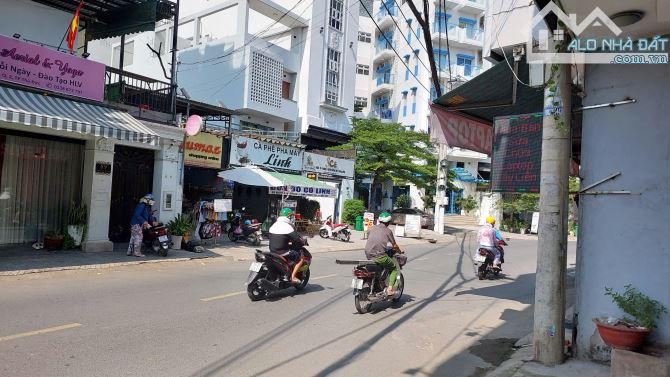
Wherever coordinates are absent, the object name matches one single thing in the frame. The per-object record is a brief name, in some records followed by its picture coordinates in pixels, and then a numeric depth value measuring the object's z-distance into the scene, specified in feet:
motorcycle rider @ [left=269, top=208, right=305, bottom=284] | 27.78
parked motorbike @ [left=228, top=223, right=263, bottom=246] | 55.83
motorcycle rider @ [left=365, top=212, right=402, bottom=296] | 26.78
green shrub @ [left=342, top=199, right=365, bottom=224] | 91.45
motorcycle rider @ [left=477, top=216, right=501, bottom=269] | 39.81
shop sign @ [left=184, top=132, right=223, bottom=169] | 58.95
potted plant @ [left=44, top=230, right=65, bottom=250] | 39.58
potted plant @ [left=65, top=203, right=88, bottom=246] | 40.45
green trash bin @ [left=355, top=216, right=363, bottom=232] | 88.90
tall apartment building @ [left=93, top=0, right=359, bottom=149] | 90.78
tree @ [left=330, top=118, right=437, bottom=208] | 95.04
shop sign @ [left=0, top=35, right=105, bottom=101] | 36.09
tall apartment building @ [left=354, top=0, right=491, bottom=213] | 150.61
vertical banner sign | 20.35
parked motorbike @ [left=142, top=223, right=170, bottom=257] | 41.93
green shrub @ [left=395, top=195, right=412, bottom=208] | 129.29
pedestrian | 40.68
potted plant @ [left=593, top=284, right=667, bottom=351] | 14.96
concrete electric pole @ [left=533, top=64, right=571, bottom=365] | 16.61
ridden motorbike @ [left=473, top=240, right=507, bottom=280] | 39.18
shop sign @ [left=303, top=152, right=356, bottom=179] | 81.46
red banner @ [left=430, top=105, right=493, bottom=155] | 25.14
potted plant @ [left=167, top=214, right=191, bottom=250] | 46.91
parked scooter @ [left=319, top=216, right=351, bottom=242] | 69.00
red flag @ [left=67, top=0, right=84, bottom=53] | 42.33
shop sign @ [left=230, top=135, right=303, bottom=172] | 65.87
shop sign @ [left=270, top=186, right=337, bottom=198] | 63.62
